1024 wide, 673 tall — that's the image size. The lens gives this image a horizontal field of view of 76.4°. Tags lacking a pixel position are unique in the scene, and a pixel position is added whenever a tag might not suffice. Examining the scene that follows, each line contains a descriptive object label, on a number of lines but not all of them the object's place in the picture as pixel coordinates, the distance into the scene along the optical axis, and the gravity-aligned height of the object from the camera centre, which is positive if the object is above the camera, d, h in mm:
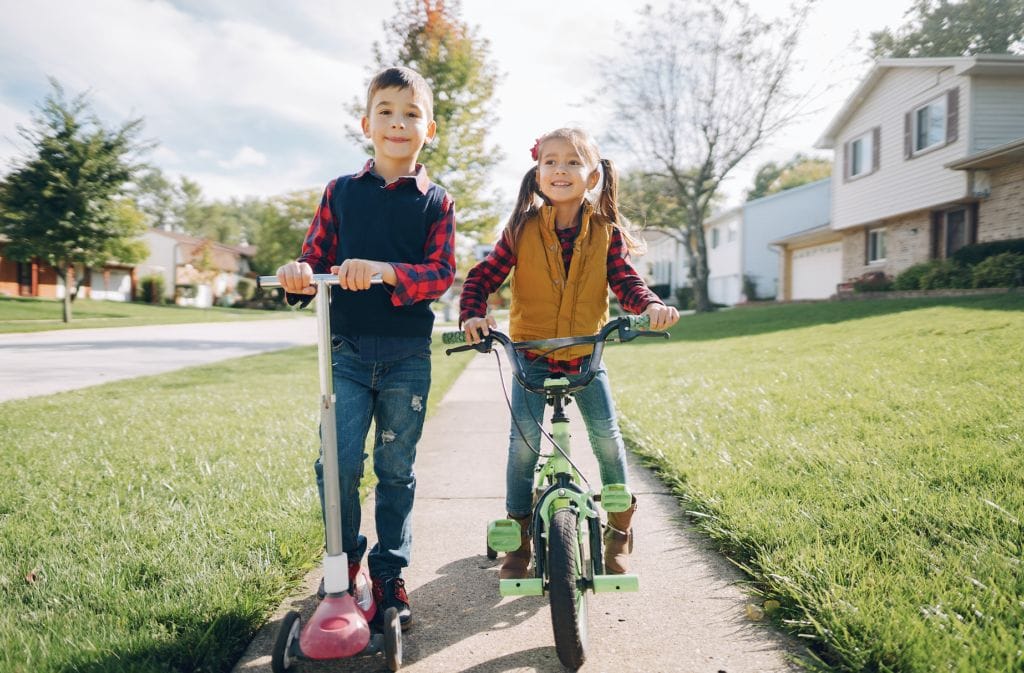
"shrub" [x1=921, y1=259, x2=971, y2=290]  14290 +374
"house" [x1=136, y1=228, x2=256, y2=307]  47750 +2271
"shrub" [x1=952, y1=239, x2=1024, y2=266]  13648 +917
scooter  2014 -1013
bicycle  2086 -812
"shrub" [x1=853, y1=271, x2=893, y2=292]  18203 +296
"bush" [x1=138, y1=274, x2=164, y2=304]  44688 +699
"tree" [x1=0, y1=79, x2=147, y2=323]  21625 +3586
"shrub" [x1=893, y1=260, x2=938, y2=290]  15758 +417
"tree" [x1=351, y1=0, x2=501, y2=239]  16062 +5402
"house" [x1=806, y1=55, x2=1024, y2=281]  15344 +3524
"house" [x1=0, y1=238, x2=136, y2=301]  36094 +1108
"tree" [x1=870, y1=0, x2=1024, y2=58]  35281 +14638
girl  2736 +42
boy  2436 -70
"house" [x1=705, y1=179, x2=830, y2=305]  31375 +3302
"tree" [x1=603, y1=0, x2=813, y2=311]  24688 +7257
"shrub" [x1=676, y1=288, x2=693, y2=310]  35906 -168
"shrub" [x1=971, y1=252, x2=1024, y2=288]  12828 +420
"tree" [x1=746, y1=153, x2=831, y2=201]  55281 +10633
